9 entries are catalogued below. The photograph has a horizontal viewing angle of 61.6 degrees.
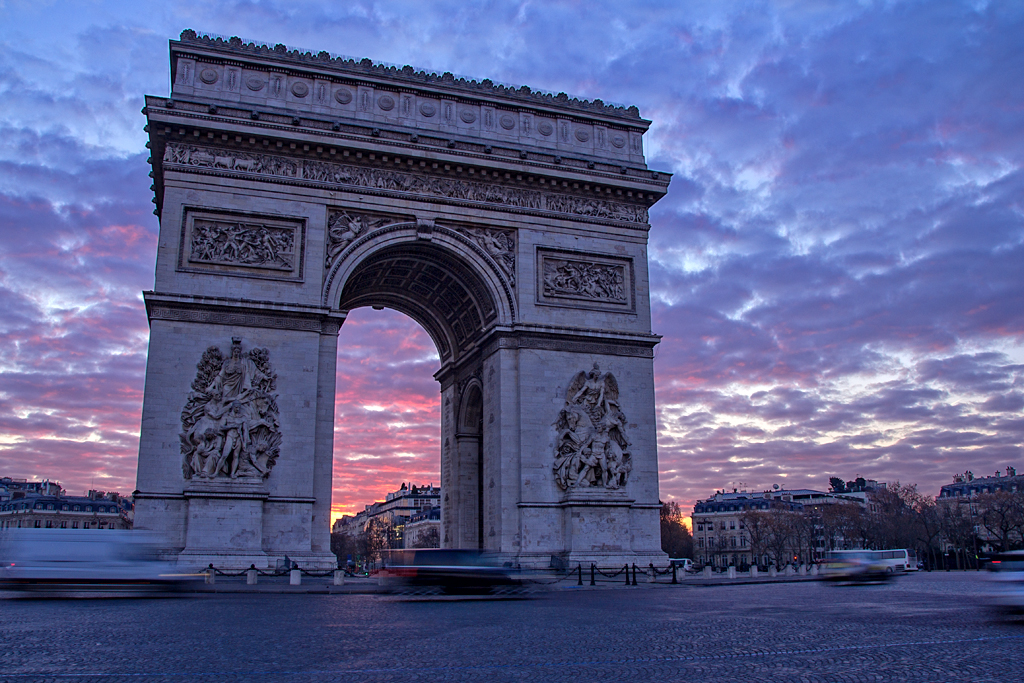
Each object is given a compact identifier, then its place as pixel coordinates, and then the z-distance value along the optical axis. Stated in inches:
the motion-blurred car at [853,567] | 1138.7
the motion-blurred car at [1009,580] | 483.8
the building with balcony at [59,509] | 3988.7
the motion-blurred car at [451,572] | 806.5
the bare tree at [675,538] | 4483.3
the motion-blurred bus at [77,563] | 710.5
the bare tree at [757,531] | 3954.2
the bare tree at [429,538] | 4315.0
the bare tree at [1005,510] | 3102.9
